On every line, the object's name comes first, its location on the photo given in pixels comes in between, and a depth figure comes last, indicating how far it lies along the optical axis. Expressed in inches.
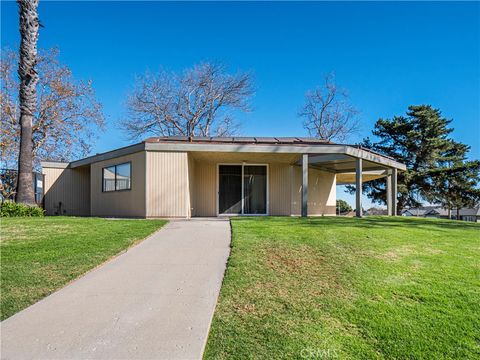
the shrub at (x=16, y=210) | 418.8
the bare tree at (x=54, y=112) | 766.5
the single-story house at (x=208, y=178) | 426.6
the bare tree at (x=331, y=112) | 1119.0
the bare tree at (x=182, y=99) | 1034.1
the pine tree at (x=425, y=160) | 993.5
